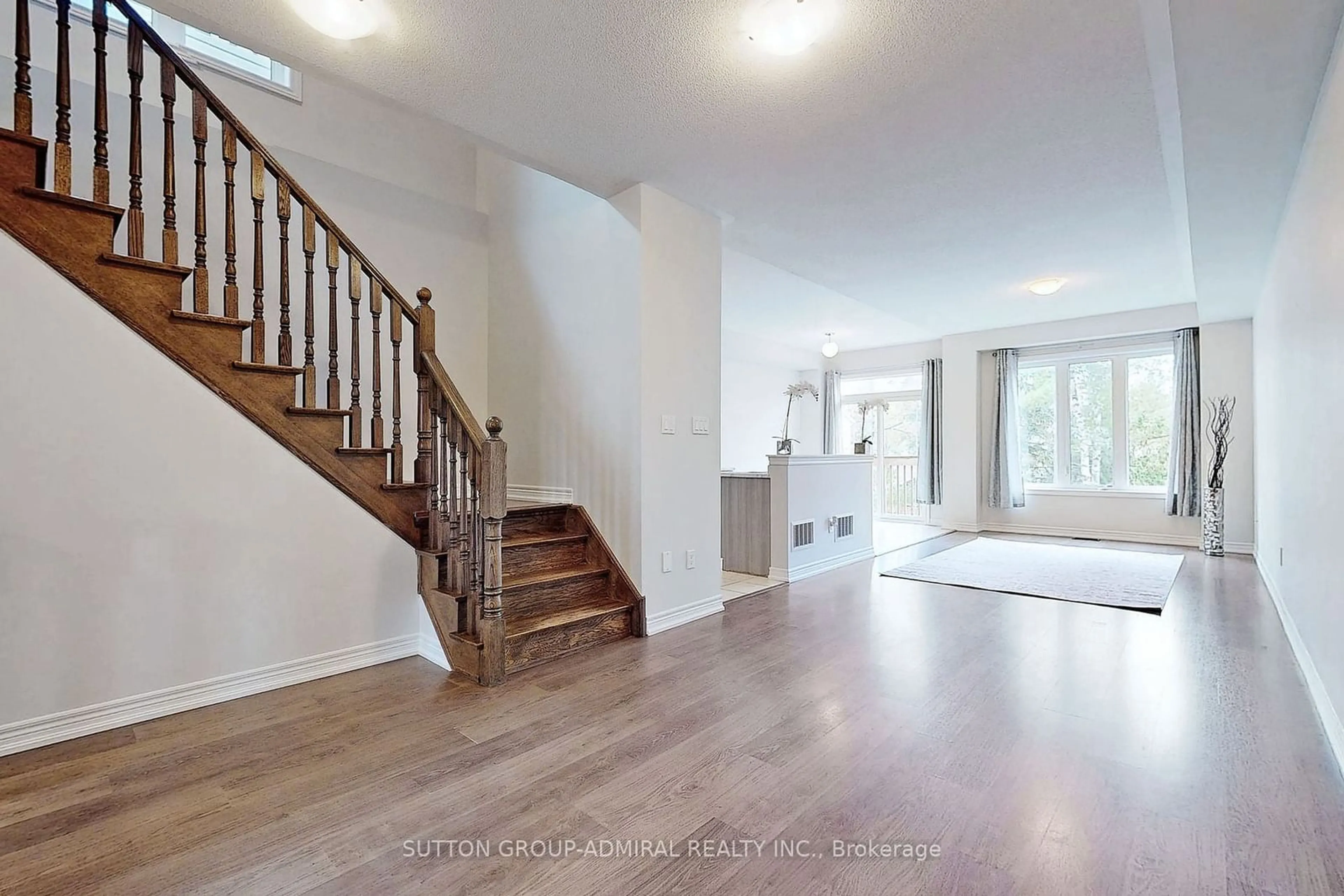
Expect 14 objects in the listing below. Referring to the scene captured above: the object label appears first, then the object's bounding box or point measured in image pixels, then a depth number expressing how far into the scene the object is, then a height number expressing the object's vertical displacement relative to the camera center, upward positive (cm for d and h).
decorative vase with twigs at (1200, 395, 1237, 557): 596 -11
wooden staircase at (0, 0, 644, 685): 223 +35
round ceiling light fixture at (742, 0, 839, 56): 206 +146
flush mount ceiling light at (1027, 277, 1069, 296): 532 +142
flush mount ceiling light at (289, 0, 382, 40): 209 +148
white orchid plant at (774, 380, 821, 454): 554 +57
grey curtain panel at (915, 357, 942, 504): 825 +17
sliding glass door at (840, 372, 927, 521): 903 +29
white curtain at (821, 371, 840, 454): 961 +65
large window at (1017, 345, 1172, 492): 686 +40
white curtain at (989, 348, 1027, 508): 753 +15
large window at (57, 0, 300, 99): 349 +233
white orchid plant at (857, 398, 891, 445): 934 +67
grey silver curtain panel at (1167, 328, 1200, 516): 639 +24
